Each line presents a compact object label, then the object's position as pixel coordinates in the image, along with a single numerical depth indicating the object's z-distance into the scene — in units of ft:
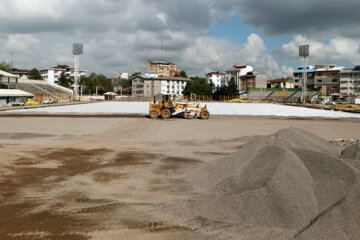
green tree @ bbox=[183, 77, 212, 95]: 360.54
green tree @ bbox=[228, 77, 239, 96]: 352.90
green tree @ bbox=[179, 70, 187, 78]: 522.06
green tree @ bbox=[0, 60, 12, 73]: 333.21
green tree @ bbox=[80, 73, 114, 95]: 439.71
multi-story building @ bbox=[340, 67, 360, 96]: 344.90
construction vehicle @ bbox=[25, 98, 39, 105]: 198.93
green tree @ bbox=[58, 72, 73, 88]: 410.88
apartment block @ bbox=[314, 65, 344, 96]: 366.22
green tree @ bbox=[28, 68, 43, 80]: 407.44
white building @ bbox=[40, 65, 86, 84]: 508.12
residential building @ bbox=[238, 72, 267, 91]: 441.68
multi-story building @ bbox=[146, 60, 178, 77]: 598.34
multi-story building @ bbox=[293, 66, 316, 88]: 385.50
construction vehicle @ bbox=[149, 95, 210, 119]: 93.45
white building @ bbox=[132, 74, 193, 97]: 433.07
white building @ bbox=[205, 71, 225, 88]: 532.32
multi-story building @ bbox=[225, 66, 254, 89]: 468.75
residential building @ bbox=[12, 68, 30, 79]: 464.03
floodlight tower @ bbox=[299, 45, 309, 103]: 249.30
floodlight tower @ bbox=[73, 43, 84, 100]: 303.27
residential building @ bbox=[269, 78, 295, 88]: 435.82
